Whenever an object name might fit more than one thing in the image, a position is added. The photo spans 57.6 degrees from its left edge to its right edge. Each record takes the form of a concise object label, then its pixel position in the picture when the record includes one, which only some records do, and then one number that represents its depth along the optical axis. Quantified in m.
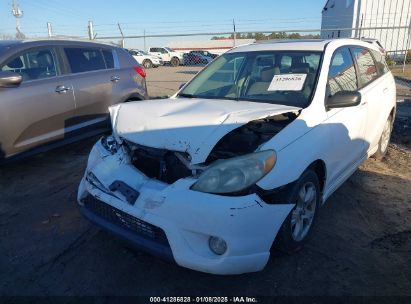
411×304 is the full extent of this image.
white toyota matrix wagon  2.42
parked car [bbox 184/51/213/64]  29.53
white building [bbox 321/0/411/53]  27.62
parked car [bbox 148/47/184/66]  35.19
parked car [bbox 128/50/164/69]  32.15
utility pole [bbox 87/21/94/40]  12.83
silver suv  4.40
